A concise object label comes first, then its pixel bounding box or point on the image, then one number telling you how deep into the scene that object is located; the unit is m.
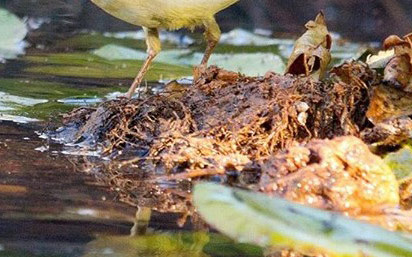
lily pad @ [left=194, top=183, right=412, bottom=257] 4.78
